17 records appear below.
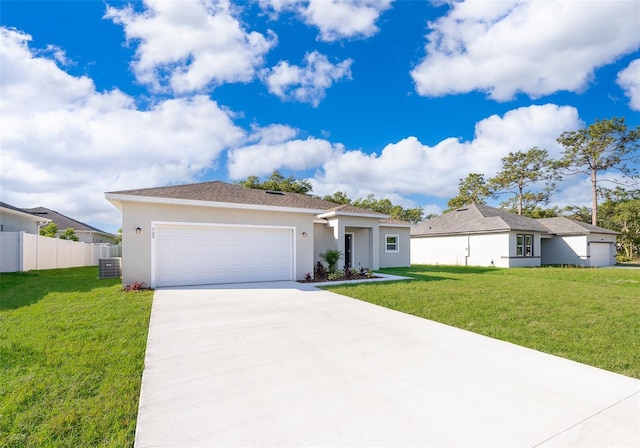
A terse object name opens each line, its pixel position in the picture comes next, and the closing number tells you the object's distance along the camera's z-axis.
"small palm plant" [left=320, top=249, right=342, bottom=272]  13.59
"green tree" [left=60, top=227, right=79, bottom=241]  22.75
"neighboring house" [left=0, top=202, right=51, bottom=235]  15.78
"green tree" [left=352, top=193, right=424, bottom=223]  42.47
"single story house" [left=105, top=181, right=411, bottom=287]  9.84
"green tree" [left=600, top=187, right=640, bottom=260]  29.66
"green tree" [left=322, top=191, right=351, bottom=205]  36.56
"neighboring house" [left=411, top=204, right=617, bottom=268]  21.31
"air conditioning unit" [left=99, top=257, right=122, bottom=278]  12.79
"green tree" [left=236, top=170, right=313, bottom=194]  32.56
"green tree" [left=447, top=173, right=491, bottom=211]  37.22
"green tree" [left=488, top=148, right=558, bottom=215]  33.19
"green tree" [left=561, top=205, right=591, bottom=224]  36.75
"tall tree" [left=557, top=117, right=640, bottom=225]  28.41
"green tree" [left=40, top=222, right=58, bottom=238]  20.97
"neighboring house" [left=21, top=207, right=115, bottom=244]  27.08
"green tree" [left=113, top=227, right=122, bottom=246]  36.34
